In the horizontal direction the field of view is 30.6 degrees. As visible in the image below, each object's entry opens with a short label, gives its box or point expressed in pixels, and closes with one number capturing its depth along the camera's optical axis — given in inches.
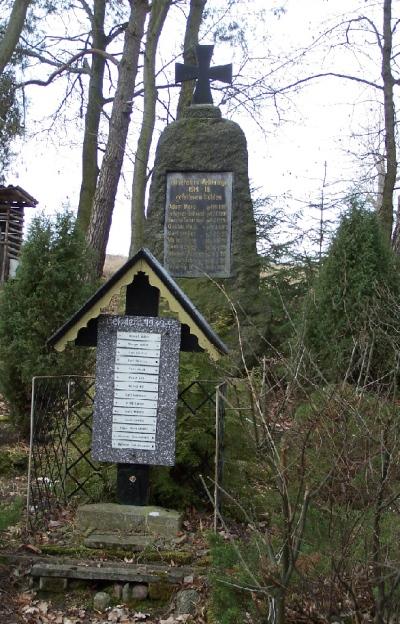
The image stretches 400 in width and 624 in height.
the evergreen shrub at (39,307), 300.5
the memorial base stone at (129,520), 187.2
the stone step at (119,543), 179.5
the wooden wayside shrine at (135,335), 189.5
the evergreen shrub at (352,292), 321.1
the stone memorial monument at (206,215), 369.1
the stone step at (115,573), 166.9
